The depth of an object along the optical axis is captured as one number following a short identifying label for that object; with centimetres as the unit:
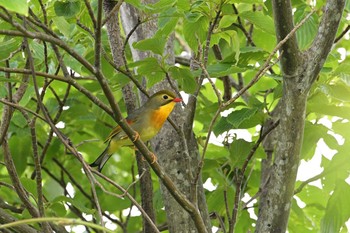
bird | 936
